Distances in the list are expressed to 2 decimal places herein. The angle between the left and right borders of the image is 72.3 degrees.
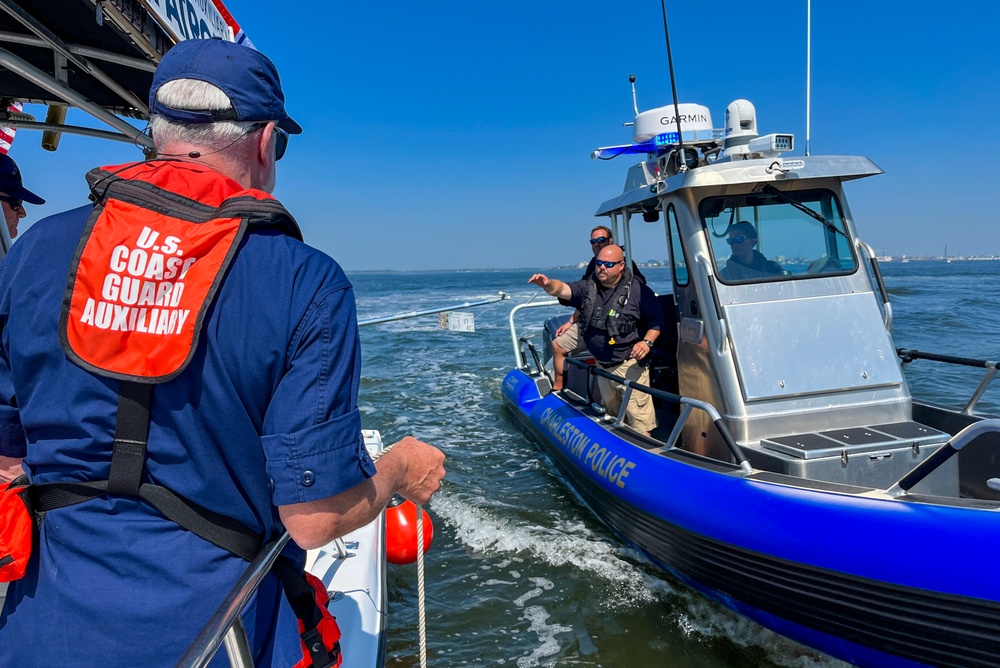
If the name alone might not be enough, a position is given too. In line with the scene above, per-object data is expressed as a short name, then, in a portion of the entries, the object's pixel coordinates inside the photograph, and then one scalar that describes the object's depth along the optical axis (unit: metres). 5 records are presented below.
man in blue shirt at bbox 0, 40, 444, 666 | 1.19
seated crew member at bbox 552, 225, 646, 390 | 7.77
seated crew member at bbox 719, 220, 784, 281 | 5.41
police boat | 3.45
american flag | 3.88
